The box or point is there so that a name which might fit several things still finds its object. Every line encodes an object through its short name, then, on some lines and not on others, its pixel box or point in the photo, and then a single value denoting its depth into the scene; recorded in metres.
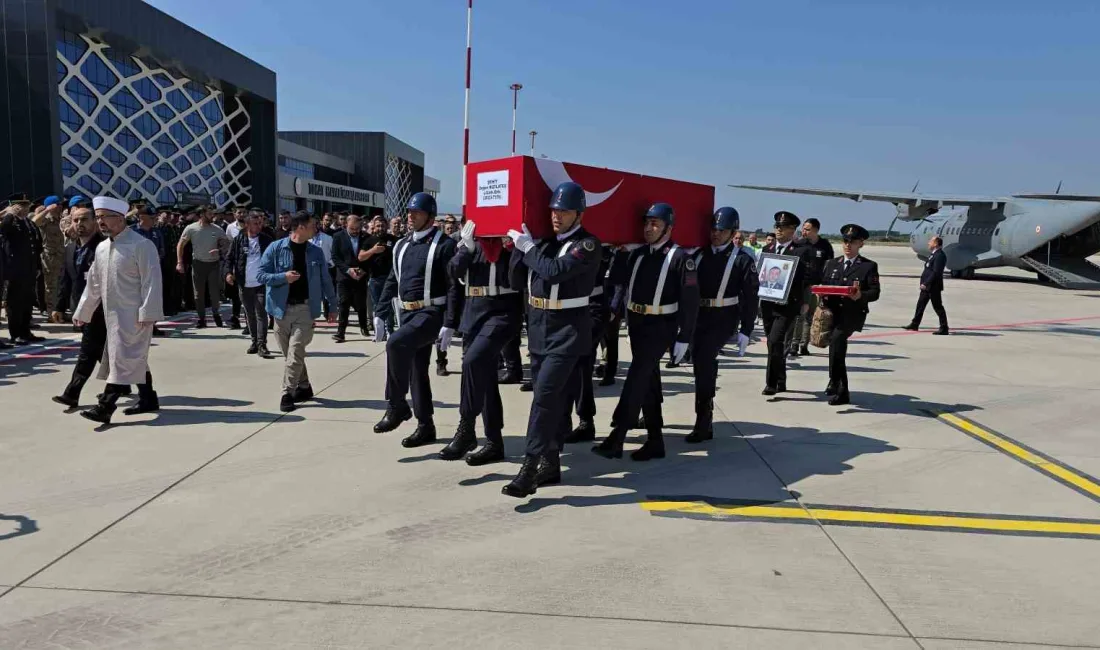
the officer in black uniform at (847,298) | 7.17
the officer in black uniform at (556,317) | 4.50
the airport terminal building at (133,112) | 21.06
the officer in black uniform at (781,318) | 7.71
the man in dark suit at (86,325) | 6.14
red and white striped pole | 11.71
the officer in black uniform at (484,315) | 5.00
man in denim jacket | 6.61
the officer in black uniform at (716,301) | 5.94
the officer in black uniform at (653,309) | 5.21
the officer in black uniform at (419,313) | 5.42
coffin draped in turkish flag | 4.71
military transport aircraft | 25.09
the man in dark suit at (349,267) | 10.06
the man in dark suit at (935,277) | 12.84
